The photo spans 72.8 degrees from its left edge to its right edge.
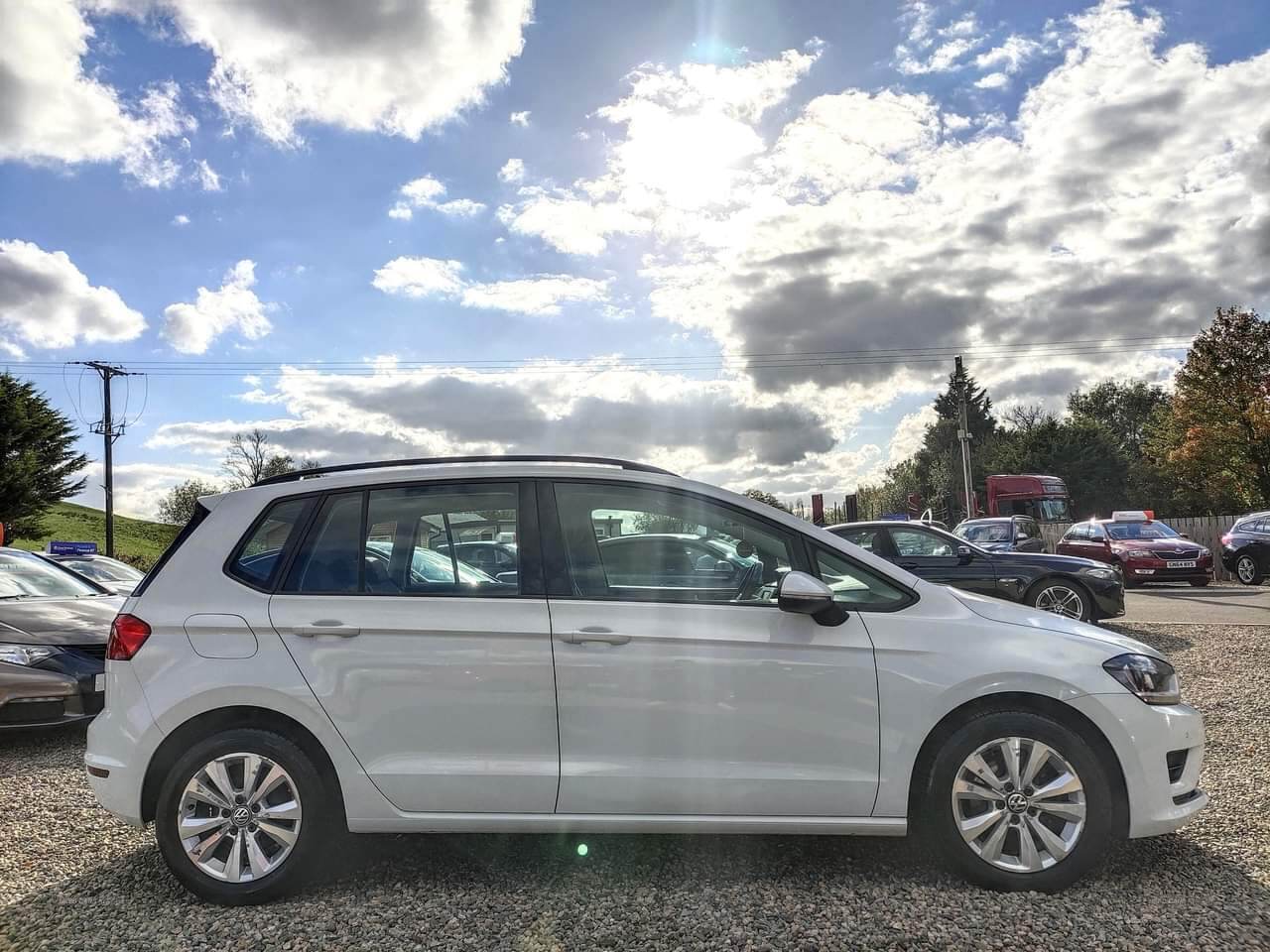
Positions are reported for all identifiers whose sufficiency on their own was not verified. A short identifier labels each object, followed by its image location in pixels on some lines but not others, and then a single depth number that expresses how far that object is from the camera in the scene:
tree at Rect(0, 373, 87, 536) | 45.72
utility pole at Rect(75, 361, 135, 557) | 43.89
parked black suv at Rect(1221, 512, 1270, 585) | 18.88
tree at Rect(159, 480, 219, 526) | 72.38
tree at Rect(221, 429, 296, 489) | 64.69
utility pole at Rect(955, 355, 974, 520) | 40.16
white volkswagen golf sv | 3.25
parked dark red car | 18.19
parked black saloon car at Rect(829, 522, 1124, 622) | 10.25
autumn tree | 38.19
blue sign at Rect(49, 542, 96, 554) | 16.58
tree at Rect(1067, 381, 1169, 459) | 83.38
